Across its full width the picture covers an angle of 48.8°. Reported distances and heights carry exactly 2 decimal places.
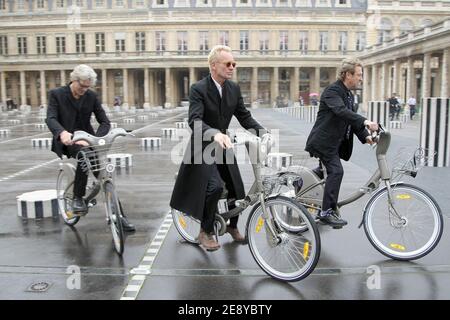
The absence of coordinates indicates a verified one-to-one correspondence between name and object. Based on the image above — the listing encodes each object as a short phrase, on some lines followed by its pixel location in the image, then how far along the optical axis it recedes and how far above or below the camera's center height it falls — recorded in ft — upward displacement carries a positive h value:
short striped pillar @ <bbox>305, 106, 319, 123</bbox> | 91.66 -3.93
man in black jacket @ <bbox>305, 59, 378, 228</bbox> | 16.69 -1.29
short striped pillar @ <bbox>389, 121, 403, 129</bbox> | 76.51 -5.03
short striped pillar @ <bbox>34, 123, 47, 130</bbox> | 85.45 -5.72
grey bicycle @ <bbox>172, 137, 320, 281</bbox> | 13.58 -4.02
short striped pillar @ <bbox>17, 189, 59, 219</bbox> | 21.47 -4.89
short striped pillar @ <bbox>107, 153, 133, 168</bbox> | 37.60 -5.03
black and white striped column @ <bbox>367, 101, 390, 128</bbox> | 59.47 -2.36
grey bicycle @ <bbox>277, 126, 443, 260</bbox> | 15.29 -3.83
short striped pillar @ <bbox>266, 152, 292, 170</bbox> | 34.58 -4.69
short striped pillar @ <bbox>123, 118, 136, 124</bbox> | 101.83 -5.71
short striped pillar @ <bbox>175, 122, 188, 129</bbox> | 75.77 -4.95
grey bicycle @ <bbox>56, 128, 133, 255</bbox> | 16.07 -2.55
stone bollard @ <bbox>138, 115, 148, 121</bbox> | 114.21 -5.82
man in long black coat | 14.96 -1.90
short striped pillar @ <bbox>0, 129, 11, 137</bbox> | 71.29 -5.64
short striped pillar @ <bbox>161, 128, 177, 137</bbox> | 65.51 -5.16
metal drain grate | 13.33 -5.25
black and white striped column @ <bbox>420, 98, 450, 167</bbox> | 35.55 -2.59
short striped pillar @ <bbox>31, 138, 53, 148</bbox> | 54.80 -5.44
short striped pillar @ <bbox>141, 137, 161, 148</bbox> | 53.01 -5.24
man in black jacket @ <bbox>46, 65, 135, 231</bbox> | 17.57 -0.79
